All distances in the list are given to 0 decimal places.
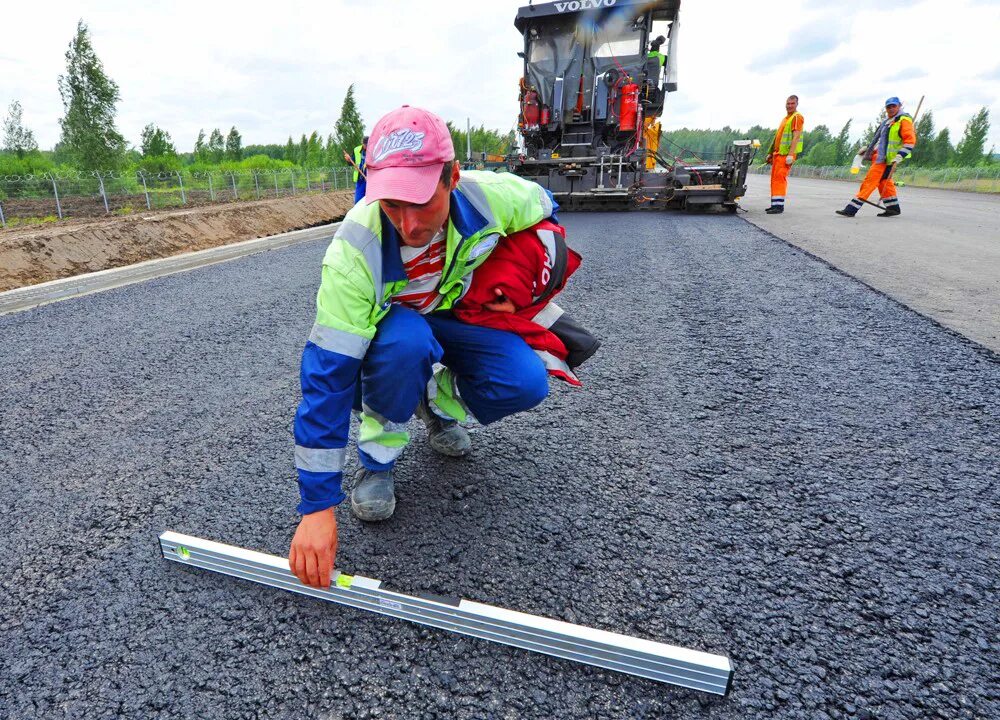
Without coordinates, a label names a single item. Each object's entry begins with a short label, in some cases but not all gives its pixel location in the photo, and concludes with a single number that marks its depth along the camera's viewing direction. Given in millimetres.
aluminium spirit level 1081
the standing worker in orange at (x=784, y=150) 8453
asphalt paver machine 9125
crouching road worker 1273
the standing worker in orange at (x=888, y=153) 7941
